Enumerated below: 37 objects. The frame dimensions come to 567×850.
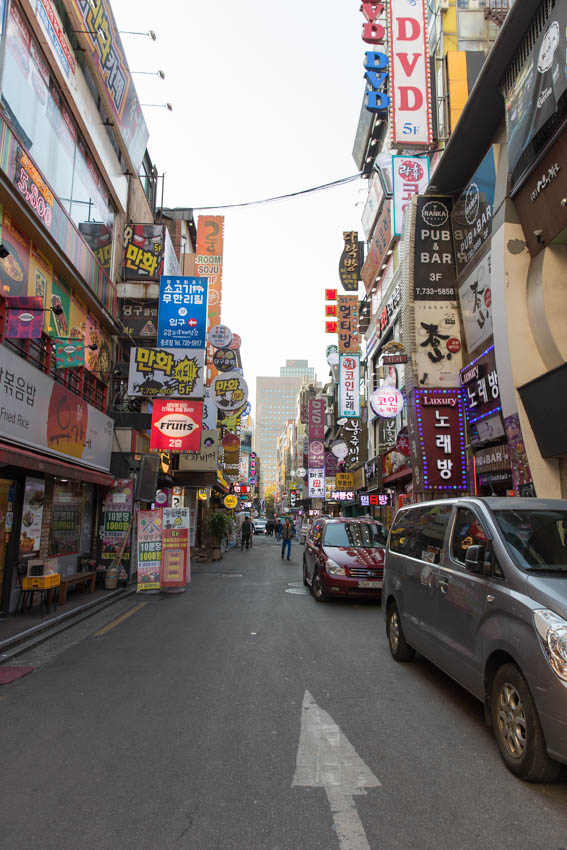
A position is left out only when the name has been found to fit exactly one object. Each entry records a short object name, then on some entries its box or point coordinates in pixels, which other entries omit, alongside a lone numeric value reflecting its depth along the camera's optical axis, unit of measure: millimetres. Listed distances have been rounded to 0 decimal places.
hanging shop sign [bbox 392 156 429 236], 20484
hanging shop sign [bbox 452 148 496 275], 12477
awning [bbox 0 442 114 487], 8422
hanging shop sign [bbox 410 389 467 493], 13977
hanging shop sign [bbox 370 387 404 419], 19766
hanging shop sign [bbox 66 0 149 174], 13852
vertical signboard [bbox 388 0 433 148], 16109
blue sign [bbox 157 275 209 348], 16625
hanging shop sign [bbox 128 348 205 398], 16203
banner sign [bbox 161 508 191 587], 13062
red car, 10867
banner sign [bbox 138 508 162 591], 12836
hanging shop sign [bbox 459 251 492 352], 12771
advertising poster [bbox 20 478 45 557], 10789
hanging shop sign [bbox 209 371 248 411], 24484
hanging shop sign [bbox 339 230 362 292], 34062
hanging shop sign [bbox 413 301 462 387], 14430
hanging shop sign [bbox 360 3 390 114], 19266
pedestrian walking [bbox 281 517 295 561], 24253
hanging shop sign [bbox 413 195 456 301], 14586
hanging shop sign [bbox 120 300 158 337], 18297
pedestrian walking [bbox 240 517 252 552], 30672
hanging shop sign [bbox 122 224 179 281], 18312
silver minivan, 3496
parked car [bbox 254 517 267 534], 63991
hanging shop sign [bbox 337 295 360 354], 33875
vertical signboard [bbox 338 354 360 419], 33688
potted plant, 23656
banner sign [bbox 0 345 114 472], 9805
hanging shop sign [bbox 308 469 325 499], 44375
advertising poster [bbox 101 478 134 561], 14930
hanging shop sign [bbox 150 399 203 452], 16156
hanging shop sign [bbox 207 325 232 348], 25219
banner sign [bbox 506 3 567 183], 8906
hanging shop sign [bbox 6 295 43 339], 9594
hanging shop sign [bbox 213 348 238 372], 26750
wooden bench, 11031
